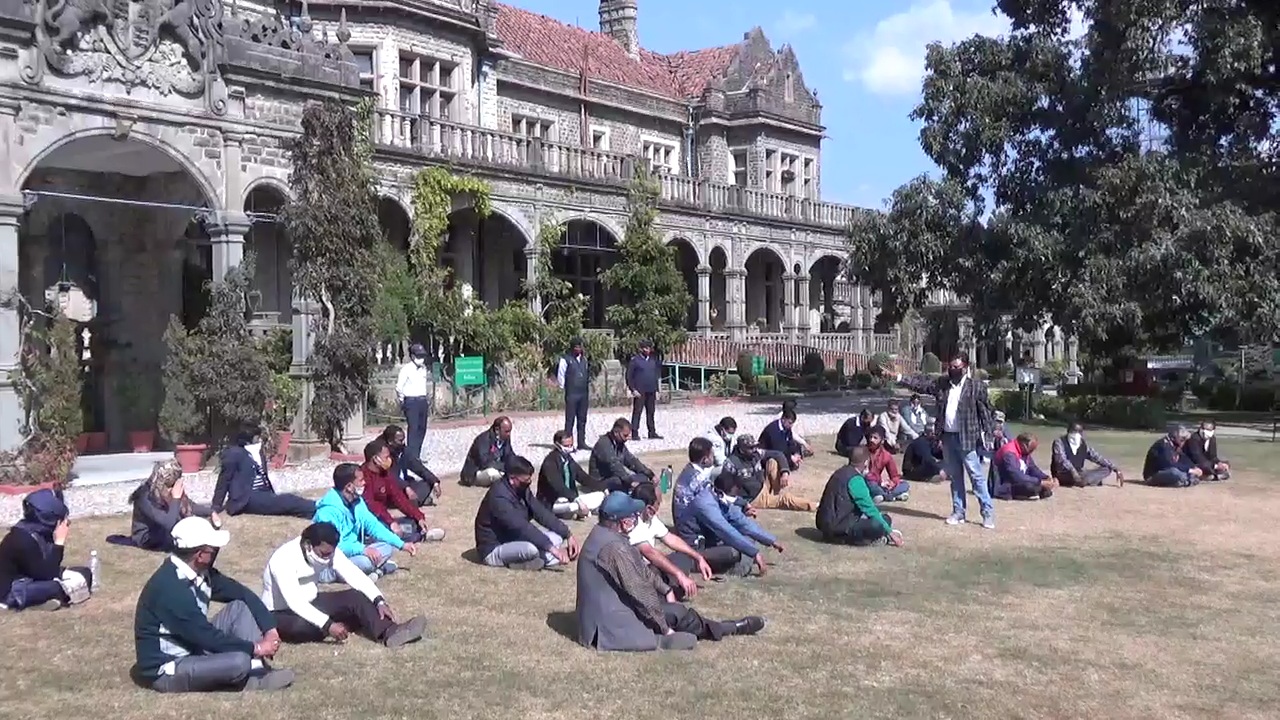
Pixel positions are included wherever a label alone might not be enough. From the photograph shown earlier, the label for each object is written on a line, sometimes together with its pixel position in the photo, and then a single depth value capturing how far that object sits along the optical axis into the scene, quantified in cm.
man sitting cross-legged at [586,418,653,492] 1298
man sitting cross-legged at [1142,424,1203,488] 1588
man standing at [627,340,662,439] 1875
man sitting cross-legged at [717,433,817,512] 1216
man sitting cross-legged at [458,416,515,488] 1385
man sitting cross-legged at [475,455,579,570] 1020
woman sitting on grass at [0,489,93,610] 855
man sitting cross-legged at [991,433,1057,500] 1465
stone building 1494
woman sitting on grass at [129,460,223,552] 1052
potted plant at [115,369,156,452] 1764
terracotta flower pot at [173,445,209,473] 1553
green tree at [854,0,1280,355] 2212
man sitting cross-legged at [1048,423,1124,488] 1577
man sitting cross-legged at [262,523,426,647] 772
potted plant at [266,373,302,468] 1631
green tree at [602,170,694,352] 2875
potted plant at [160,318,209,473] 1560
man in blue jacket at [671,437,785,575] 1011
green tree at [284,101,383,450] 1641
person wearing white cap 669
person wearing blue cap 771
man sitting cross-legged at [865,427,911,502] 1429
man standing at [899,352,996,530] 1242
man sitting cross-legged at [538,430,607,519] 1221
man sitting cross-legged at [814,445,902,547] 1151
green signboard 2391
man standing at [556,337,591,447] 1730
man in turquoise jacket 938
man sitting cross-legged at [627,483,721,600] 849
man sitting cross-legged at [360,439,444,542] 1046
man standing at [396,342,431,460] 1491
